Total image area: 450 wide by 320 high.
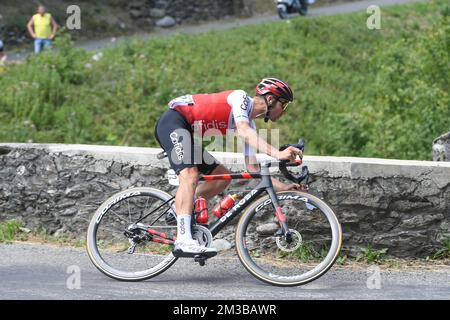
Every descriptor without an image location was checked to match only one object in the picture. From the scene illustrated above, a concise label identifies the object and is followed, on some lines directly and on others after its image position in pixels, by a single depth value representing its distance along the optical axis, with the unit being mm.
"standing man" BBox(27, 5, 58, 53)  42406
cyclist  14289
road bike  14312
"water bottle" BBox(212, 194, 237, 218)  14797
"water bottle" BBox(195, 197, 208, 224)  14664
